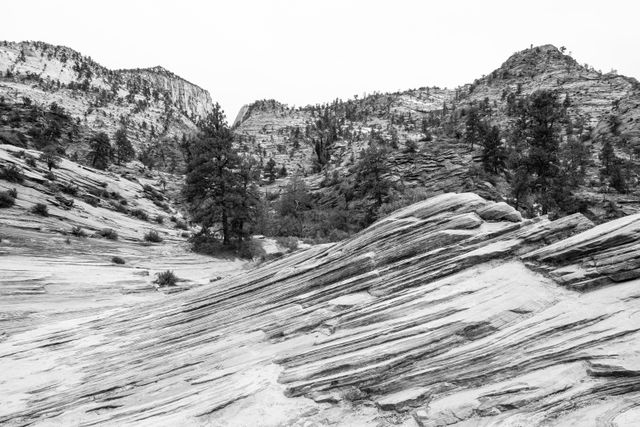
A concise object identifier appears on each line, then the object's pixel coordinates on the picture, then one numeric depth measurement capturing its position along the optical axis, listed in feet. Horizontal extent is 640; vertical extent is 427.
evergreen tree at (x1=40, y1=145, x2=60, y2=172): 109.40
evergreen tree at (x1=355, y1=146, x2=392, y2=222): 160.66
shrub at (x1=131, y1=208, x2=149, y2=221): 116.26
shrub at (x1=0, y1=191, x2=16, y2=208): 77.99
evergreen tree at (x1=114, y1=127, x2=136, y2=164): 237.16
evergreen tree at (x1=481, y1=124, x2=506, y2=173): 171.78
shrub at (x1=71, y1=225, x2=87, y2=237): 81.35
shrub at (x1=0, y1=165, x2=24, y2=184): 87.61
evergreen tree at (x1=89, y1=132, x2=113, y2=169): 206.90
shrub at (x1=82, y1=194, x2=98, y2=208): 103.41
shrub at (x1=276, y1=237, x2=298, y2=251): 115.77
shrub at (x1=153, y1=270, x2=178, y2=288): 67.62
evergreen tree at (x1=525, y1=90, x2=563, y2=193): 126.52
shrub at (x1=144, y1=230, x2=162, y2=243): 97.25
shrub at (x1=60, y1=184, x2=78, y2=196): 100.59
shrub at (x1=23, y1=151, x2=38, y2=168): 101.96
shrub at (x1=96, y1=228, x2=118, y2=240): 87.61
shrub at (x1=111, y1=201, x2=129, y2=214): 113.39
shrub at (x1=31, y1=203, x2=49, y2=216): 81.67
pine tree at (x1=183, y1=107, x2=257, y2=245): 106.52
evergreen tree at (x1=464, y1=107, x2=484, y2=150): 199.62
